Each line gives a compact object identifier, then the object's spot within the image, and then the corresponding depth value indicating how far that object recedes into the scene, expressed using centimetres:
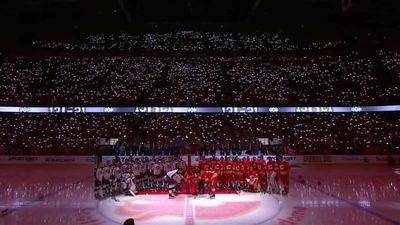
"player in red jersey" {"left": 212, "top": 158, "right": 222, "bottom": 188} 1317
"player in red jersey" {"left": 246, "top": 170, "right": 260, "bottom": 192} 1312
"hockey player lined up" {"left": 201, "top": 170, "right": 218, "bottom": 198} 1245
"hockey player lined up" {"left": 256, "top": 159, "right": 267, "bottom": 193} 1297
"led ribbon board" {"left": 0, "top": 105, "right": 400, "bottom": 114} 2841
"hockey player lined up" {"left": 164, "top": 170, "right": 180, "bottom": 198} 1239
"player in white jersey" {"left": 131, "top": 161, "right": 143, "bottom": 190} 1310
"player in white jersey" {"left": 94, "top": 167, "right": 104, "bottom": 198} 1189
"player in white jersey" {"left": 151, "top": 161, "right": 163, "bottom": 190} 1333
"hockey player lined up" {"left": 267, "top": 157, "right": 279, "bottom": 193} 1280
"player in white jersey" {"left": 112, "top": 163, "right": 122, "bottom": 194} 1243
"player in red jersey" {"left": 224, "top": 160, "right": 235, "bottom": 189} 1323
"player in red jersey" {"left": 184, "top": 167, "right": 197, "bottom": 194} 1278
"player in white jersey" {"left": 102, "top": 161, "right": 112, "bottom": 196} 1209
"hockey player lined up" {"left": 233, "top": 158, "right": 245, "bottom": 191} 1315
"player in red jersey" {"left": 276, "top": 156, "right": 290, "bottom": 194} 1266
